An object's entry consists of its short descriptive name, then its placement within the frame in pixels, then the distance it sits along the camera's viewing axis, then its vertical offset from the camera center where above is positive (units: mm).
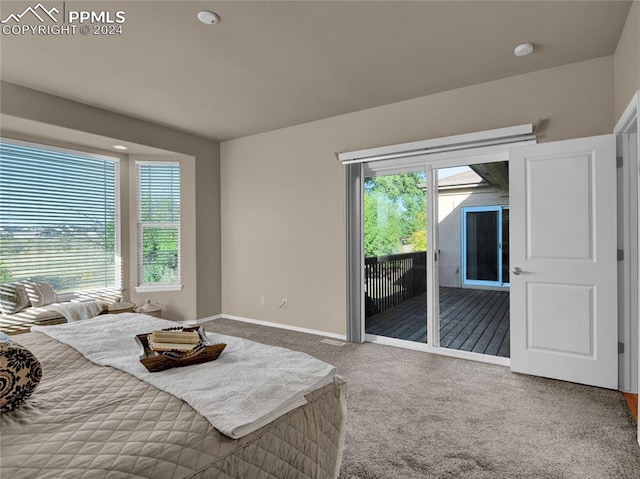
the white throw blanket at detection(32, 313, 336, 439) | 1161 -530
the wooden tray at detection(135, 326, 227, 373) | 1441 -493
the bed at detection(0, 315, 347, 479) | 902 -548
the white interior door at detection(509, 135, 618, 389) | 2791 -197
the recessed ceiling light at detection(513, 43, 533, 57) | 2738 +1457
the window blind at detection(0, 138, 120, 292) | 3912 +287
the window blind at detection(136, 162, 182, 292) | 4980 +199
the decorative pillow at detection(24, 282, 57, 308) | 3891 -578
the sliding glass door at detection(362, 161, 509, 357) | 3525 -193
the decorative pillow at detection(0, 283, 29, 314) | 3637 -585
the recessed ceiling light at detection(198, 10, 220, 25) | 2318 +1461
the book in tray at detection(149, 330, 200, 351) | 1578 -451
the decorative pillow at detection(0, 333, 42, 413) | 1098 -424
